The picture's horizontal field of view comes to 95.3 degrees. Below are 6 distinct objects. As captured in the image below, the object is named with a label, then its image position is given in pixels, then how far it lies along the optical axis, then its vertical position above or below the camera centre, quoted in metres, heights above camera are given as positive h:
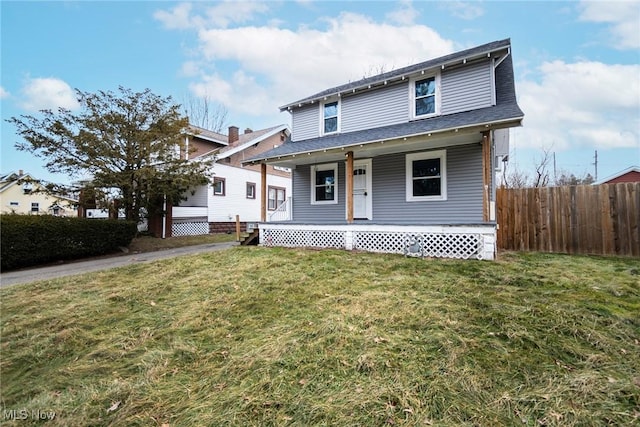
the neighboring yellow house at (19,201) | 29.75 +2.25
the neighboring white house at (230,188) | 17.14 +2.19
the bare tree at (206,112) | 31.61 +11.99
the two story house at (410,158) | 7.80 +2.17
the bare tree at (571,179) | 26.69 +3.67
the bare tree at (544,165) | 18.92 +3.58
